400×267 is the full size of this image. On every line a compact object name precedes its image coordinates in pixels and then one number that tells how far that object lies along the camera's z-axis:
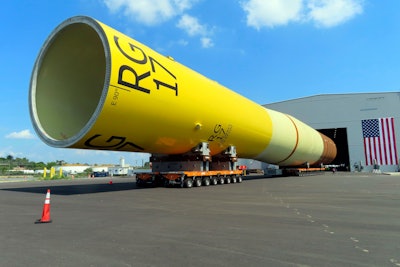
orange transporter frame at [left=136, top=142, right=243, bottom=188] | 19.73
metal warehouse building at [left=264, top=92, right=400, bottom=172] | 45.94
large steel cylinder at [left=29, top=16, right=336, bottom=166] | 13.09
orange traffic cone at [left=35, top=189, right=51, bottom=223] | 8.27
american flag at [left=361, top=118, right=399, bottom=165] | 45.50
